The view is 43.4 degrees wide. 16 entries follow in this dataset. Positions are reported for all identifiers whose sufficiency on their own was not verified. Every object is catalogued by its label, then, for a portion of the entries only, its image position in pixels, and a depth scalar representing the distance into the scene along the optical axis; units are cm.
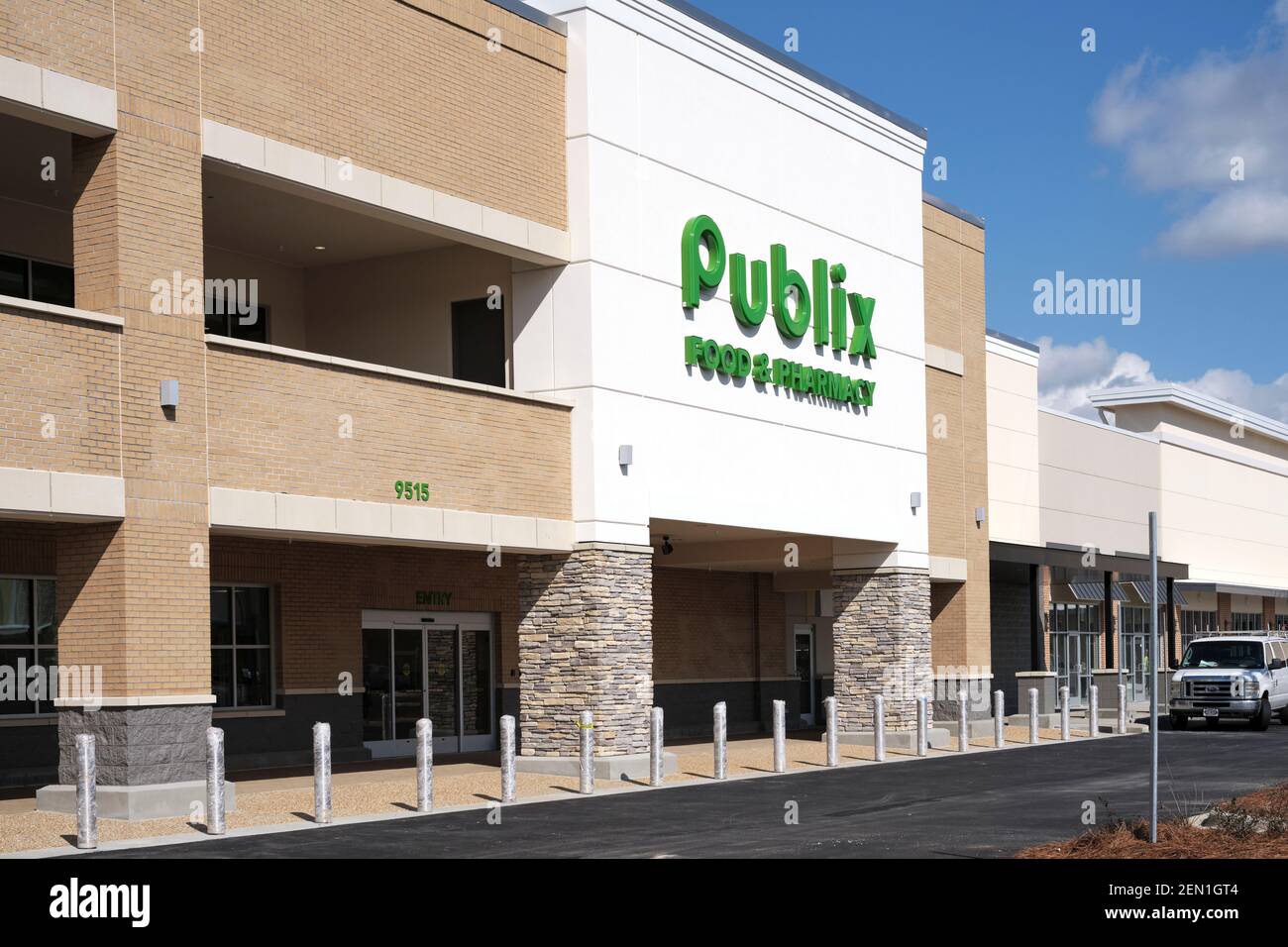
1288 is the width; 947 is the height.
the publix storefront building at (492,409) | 1759
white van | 3631
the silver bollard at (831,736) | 2647
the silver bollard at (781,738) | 2473
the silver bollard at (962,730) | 3047
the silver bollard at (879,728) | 2752
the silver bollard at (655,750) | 2230
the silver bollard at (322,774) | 1712
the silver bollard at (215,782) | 1612
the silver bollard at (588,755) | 2141
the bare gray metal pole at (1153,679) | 1188
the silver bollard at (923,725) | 2961
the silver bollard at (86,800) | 1499
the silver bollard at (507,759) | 1986
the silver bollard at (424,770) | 1850
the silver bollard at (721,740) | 2345
